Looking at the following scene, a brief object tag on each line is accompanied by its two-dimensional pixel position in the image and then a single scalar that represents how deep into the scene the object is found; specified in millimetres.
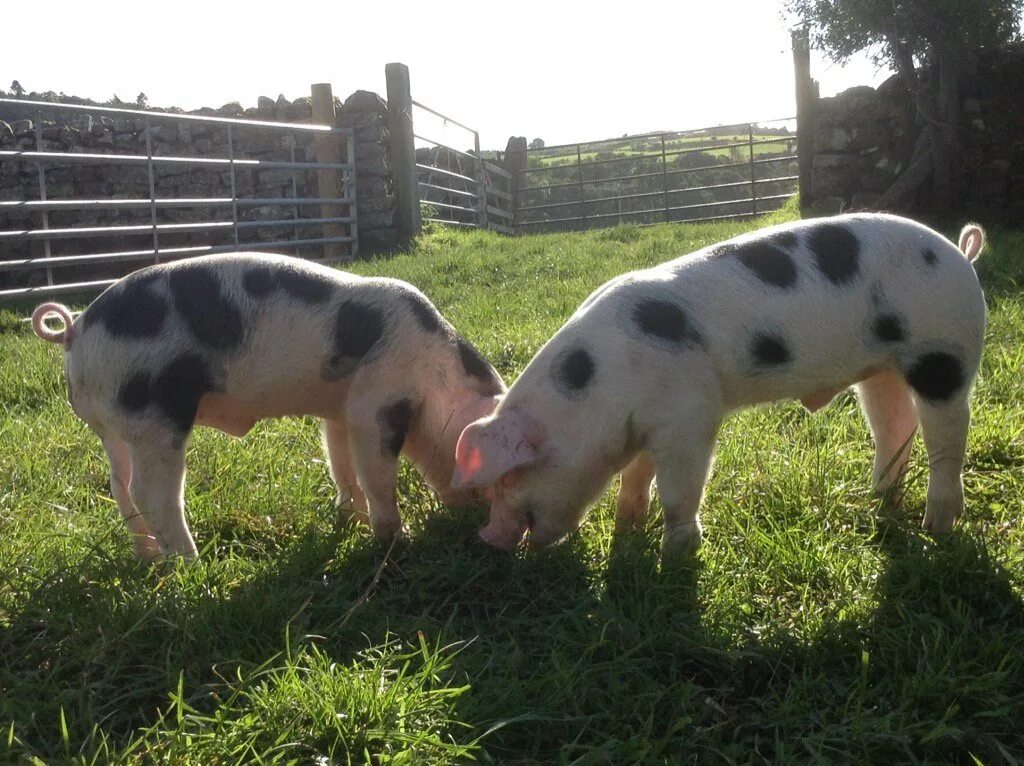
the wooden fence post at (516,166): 20000
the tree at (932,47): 10320
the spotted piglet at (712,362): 3219
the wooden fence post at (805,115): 11914
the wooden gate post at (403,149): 12109
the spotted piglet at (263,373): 3293
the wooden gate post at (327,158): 11852
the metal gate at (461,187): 14570
